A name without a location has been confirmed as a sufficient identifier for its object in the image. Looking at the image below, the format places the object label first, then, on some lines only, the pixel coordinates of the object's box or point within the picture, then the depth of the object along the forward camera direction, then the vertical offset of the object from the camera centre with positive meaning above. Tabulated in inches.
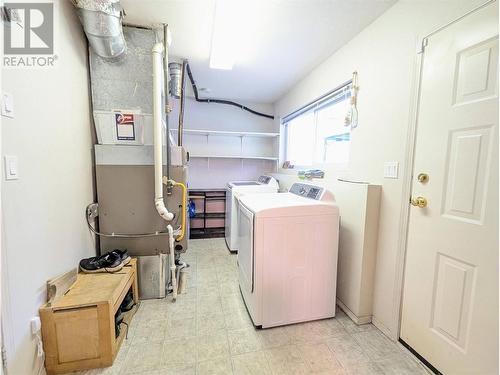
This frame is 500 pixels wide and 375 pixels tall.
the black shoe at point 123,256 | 73.4 -29.4
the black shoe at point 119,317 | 63.4 -43.6
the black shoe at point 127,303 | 72.0 -44.3
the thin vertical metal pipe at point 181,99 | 101.1 +32.6
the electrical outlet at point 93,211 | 72.2 -14.7
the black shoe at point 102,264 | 66.4 -29.4
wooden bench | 50.7 -37.9
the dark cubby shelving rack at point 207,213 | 152.2 -30.2
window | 91.6 +19.3
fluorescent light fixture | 62.2 +44.1
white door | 43.0 -6.4
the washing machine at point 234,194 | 125.7 -14.5
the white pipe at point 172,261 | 79.8 -33.8
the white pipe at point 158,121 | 69.3 +14.5
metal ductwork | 57.6 +38.3
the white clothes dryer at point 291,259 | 64.7 -26.3
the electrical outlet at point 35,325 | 47.8 -34.3
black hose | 144.5 +46.7
